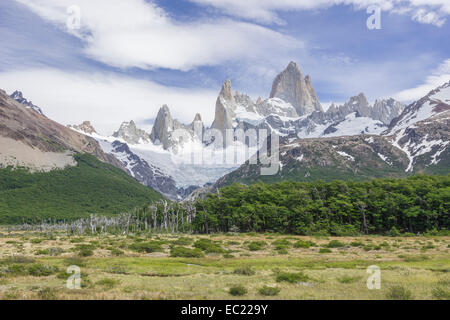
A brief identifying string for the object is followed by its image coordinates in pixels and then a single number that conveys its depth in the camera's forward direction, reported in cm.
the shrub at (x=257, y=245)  5621
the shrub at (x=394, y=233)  7600
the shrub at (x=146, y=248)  5550
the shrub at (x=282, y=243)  5939
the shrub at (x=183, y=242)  6456
